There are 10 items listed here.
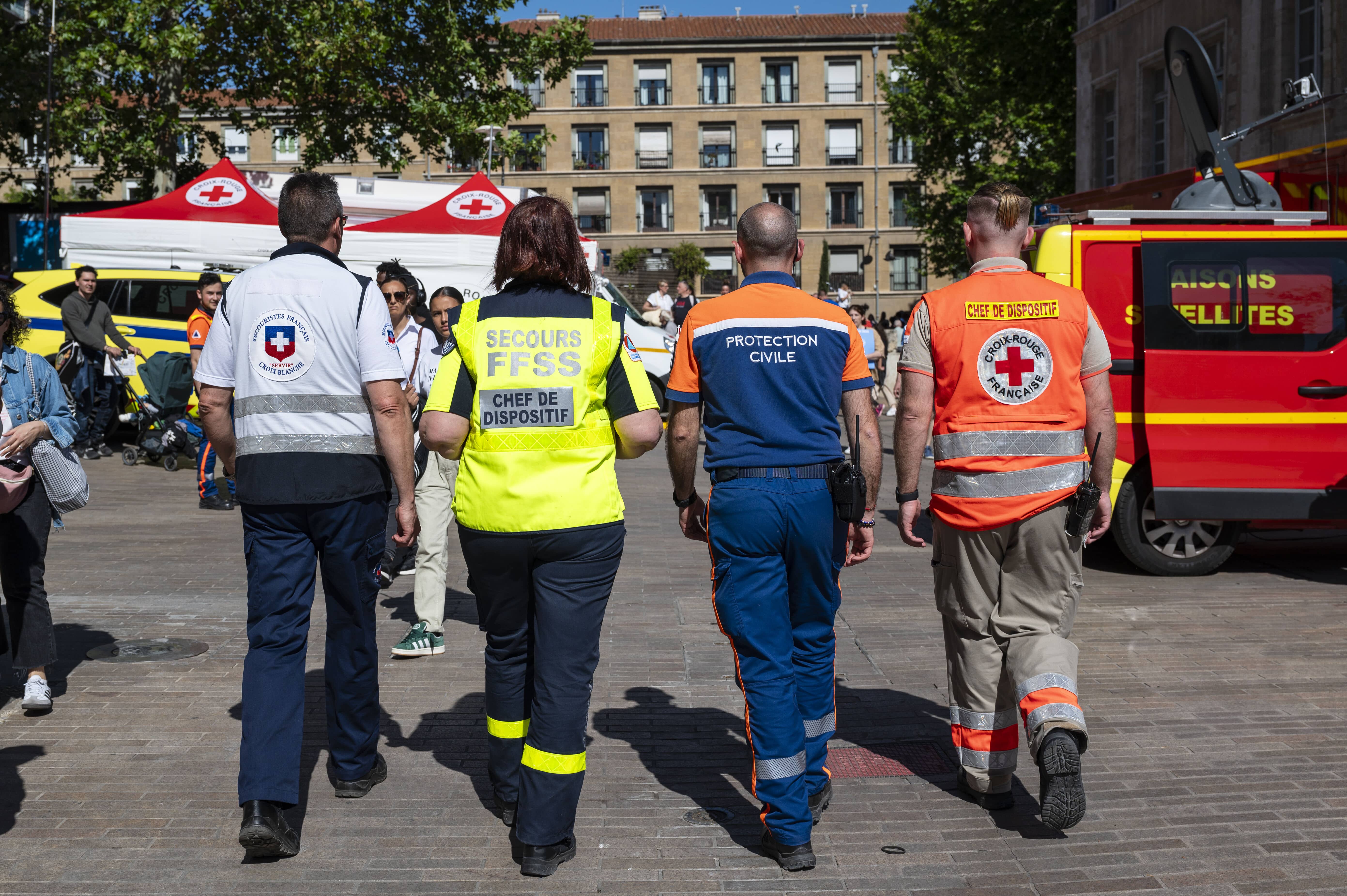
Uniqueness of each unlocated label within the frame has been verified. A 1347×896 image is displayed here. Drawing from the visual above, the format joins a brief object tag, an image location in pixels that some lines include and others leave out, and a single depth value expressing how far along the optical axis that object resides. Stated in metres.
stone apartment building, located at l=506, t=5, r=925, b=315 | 65.69
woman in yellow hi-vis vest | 3.79
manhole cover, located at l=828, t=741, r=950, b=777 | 4.72
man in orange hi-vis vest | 4.30
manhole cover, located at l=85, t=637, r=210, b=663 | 6.29
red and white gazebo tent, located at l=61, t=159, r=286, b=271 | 17.41
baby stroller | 14.48
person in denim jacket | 5.34
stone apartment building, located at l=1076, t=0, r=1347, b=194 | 18.34
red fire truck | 7.84
